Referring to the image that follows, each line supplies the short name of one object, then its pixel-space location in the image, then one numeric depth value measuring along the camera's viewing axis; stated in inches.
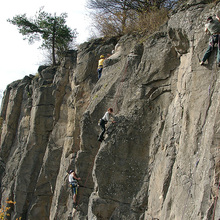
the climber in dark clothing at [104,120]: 470.3
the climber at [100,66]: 650.1
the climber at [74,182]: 592.4
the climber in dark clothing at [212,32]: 329.7
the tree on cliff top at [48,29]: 973.2
